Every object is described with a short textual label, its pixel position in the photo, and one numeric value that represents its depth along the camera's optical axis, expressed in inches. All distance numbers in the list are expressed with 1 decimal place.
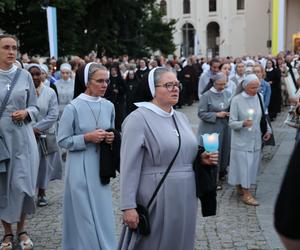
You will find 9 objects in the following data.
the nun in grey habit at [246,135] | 308.2
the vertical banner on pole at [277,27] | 1449.3
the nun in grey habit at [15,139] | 218.4
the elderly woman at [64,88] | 424.8
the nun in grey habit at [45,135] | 273.7
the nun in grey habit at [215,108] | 340.5
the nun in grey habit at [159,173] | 151.8
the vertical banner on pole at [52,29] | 682.8
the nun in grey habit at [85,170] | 196.7
